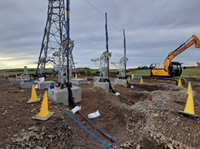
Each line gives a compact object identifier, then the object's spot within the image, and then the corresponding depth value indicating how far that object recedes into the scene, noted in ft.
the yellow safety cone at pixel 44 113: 14.28
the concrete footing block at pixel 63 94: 20.74
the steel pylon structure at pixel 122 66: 52.46
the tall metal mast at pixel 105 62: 38.53
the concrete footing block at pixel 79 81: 49.14
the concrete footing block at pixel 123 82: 51.26
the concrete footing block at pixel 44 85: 35.89
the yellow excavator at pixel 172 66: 51.38
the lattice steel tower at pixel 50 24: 52.60
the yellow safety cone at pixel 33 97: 21.66
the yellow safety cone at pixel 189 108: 15.71
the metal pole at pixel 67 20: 21.67
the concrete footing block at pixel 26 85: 36.31
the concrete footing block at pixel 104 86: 36.58
